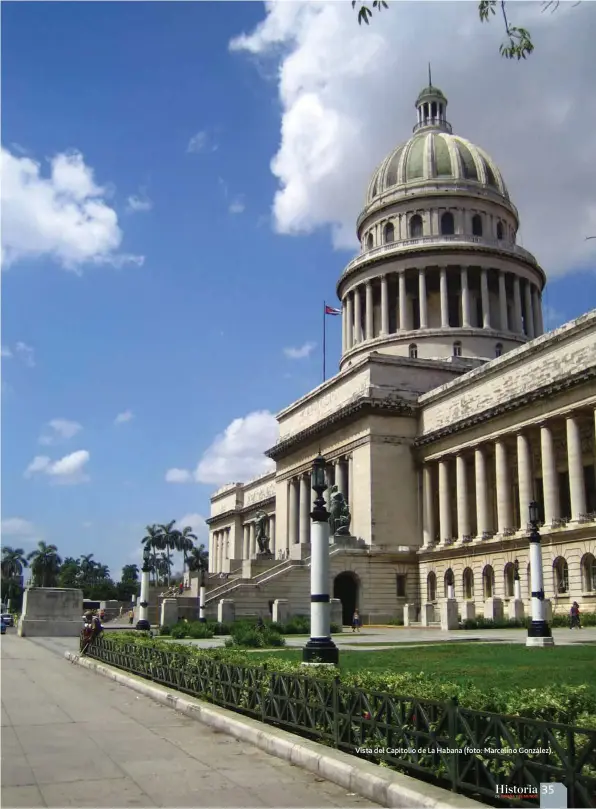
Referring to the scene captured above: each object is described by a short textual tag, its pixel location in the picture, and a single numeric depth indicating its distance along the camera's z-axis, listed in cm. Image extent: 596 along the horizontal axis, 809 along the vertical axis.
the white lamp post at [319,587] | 1625
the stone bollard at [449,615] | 4362
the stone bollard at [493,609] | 4597
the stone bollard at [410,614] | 5397
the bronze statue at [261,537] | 7062
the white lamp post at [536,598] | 2752
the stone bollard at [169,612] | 4725
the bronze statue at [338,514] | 6091
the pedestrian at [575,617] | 4022
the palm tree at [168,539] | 16300
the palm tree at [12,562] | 17350
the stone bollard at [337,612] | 4549
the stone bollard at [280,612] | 4703
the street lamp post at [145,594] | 3725
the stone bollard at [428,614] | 5216
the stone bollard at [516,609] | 4584
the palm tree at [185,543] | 16438
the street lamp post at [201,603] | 4931
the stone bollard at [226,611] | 4904
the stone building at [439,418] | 4972
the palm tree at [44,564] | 16675
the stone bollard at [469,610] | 4628
